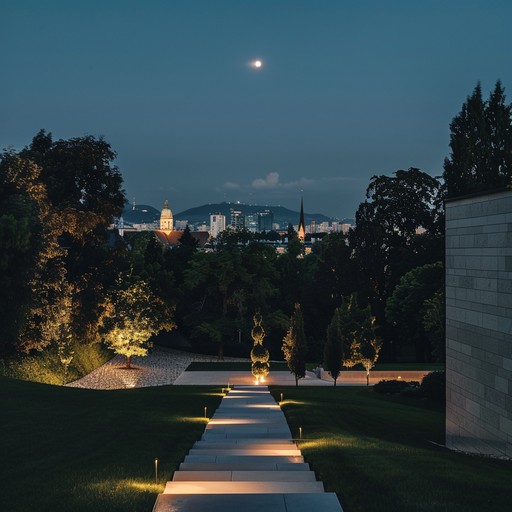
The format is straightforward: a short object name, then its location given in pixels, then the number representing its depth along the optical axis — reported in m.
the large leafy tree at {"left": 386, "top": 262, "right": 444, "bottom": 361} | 47.94
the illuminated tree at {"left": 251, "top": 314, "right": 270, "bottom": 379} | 38.62
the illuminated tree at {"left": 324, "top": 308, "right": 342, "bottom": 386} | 39.53
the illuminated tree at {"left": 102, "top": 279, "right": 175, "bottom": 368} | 48.25
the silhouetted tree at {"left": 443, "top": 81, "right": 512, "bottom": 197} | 36.41
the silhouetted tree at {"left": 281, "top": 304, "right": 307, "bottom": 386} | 37.00
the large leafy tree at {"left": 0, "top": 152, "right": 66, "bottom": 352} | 32.34
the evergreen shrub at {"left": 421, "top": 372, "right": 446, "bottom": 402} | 32.62
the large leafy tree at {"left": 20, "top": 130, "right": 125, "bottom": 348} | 46.31
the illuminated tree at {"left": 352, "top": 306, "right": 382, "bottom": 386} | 42.06
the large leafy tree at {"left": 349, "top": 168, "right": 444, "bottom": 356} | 60.59
